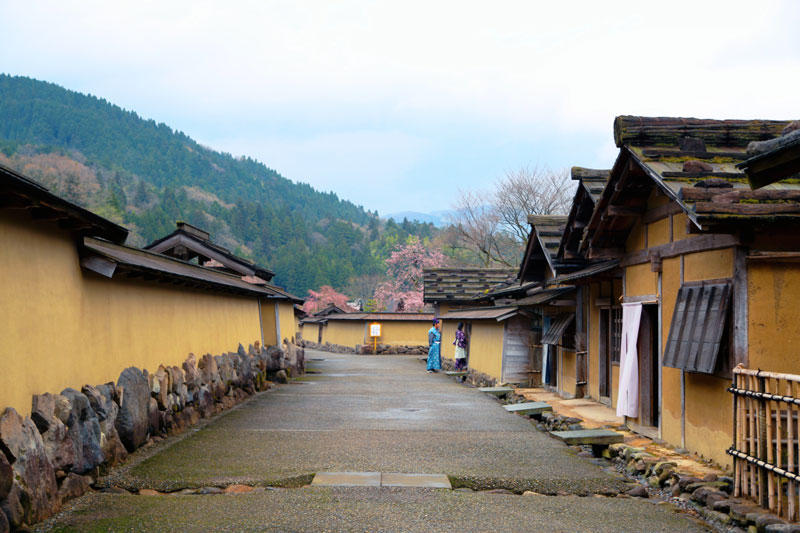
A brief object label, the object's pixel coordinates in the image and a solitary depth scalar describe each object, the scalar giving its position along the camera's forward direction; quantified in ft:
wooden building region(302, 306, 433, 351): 155.33
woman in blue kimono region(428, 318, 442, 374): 99.96
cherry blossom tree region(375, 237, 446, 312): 214.67
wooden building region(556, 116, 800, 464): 27.61
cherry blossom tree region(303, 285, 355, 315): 293.84
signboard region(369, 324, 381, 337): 151.43
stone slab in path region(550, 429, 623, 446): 35.14
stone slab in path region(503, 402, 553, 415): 48.71
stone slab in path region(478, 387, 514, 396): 64.41
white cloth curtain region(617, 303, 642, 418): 38.91
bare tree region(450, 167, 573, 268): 163.73
